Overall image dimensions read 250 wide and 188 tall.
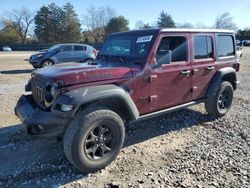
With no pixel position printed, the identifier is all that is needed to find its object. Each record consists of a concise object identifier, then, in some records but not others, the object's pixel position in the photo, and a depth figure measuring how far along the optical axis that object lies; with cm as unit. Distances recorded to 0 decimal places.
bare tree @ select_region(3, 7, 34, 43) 5111
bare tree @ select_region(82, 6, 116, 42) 4732
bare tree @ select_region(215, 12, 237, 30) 6112
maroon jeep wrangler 243
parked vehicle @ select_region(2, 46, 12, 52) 3368
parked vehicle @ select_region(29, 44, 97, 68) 1047
